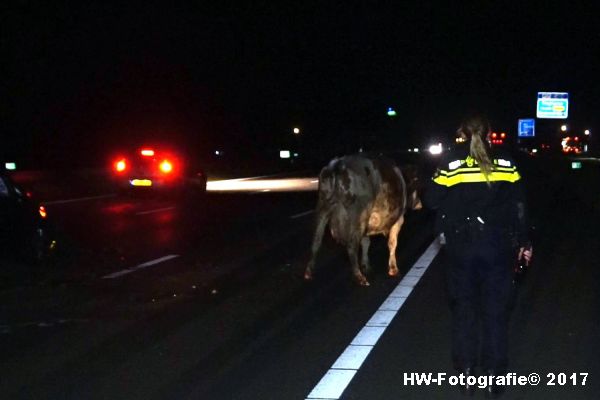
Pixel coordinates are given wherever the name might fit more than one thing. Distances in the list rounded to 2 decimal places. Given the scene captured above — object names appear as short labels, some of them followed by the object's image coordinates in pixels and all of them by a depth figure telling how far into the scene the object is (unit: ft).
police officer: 19.94
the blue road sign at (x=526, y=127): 358.43
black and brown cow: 36.68
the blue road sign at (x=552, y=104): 281.95
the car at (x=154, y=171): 94.73
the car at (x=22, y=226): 42.93
